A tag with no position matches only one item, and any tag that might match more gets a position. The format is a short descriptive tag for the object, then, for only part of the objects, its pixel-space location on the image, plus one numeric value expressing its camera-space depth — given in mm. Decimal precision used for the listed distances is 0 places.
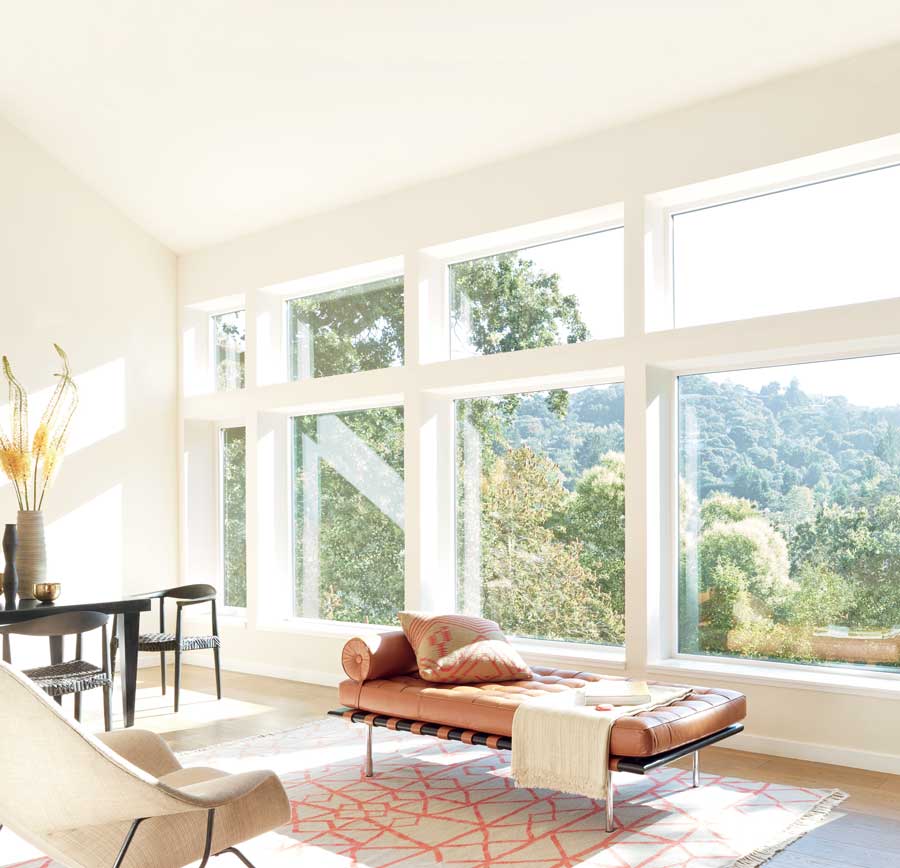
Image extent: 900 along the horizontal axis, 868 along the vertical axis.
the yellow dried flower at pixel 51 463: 5898
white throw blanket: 3738
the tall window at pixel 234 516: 8219
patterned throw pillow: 4609
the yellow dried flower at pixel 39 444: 5918
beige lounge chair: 2391
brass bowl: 5391
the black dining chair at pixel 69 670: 4930
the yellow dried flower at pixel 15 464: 5809
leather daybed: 3695
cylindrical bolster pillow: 4664
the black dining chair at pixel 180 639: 6328
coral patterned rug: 3578
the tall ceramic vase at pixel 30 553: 5609
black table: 5590
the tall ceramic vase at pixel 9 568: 5383
